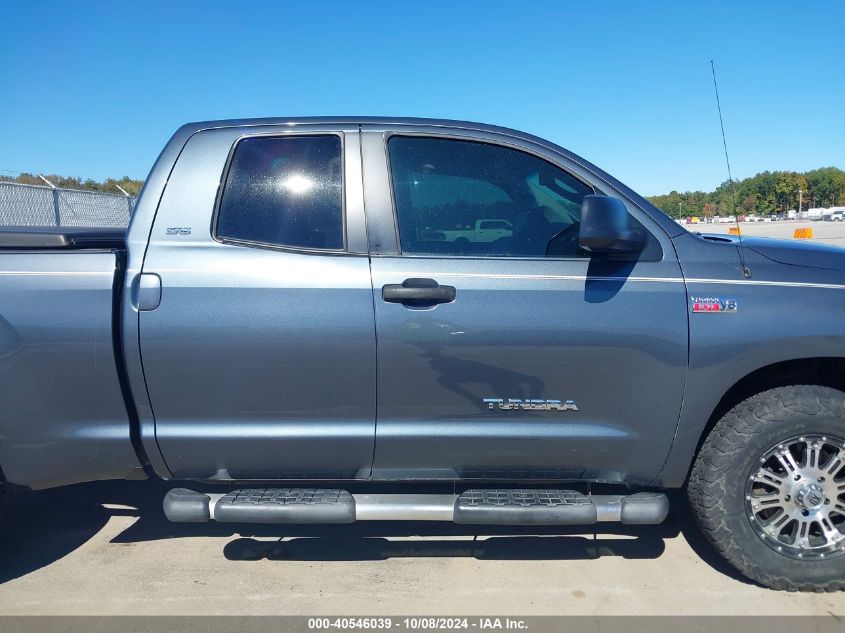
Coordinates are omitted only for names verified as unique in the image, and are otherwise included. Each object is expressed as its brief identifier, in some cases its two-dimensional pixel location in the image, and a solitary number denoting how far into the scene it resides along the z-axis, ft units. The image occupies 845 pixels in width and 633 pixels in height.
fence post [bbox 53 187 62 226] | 35.74
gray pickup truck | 8.59
